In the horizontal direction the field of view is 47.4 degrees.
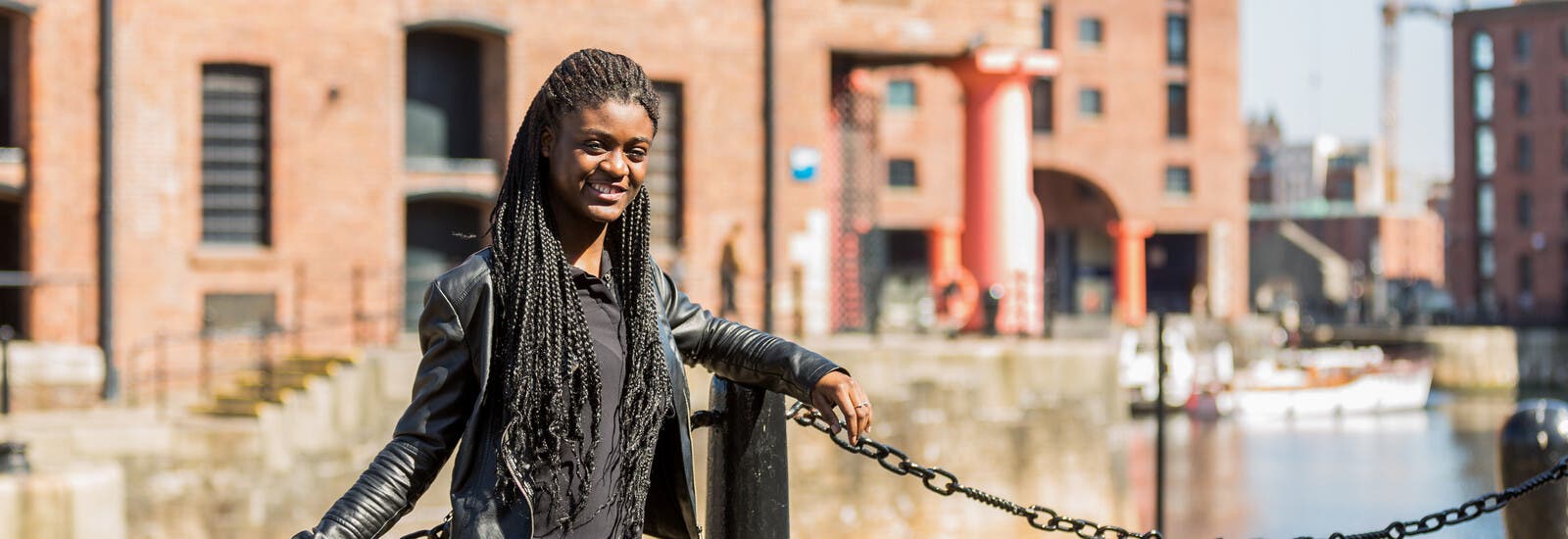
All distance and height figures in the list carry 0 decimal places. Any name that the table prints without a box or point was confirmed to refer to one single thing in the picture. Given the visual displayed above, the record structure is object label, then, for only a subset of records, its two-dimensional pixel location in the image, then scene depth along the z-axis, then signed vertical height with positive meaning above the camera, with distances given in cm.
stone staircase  1582 -96
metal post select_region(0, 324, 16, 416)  1459 -74
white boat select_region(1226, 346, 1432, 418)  4862 -330
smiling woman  322 -15
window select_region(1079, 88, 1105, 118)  5178 +490
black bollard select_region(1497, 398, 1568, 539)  612 -69
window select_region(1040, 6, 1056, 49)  5216 +707
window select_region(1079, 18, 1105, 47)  5234 +707
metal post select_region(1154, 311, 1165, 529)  1302 -122
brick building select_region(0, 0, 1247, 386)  1748 +146
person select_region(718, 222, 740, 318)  1812 +4
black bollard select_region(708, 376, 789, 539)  407 -44
